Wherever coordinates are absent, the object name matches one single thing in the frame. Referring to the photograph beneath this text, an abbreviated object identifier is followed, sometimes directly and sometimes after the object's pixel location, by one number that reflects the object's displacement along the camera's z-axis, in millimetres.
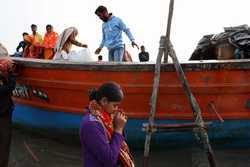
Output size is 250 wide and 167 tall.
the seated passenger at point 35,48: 8539
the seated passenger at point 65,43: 7168
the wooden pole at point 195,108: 5227
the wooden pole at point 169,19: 5500
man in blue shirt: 7258
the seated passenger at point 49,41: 8386
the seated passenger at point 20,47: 9672
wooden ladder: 5230
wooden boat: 5719
